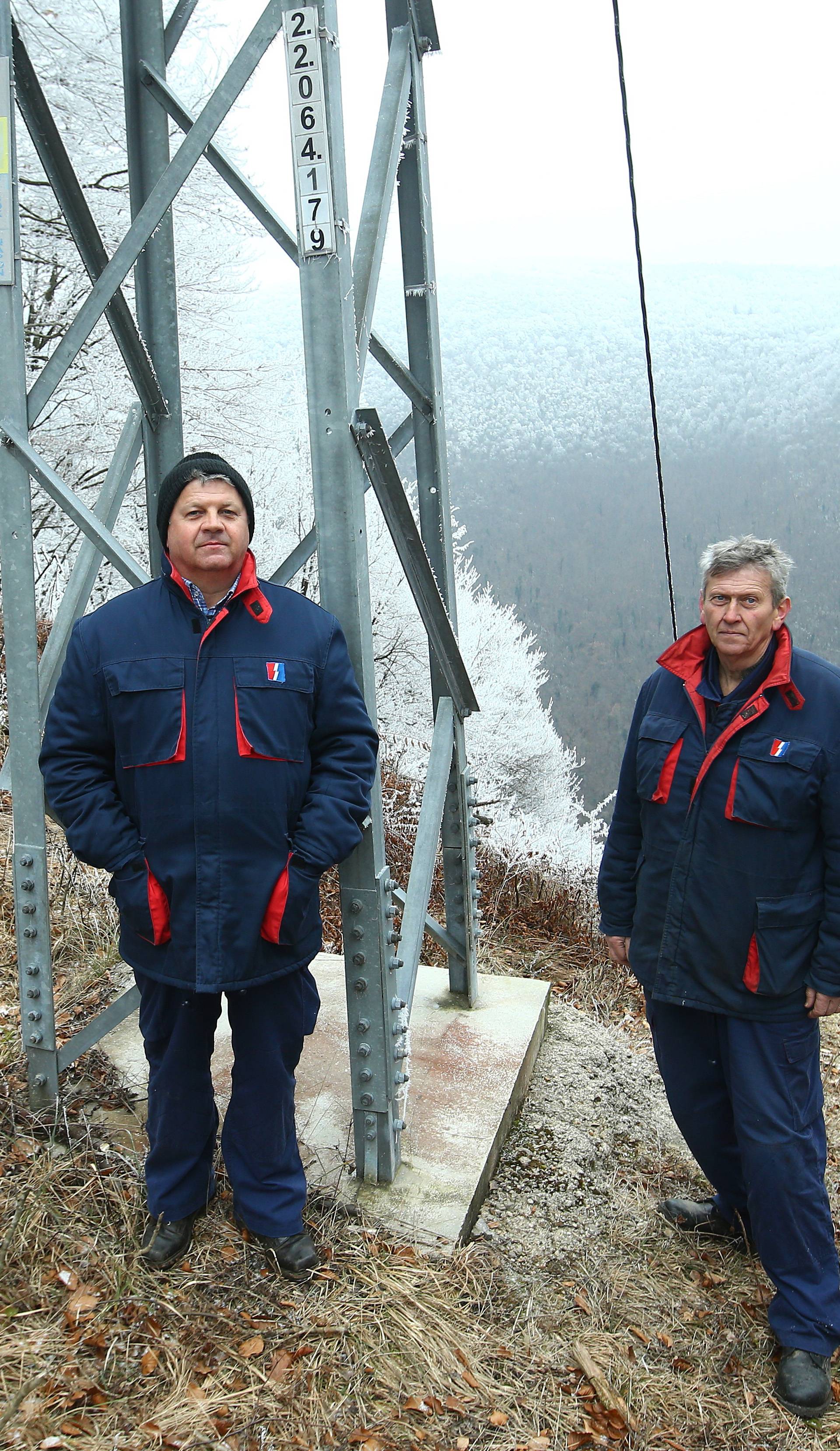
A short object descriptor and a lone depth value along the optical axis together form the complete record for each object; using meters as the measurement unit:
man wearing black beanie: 2.38
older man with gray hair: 2.54
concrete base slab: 2.94
